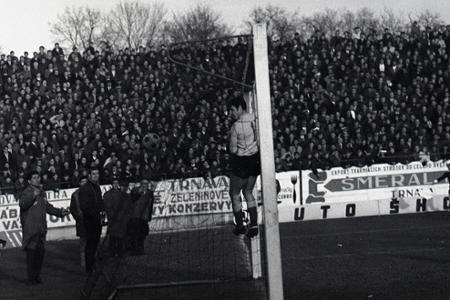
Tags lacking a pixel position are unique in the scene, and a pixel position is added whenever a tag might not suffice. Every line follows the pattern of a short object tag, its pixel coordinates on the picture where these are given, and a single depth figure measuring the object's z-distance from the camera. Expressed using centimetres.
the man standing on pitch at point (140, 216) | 1538
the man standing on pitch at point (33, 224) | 1574
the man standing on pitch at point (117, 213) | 1582
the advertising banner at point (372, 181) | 2717
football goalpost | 870
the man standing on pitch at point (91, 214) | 1623
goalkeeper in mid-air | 1034
